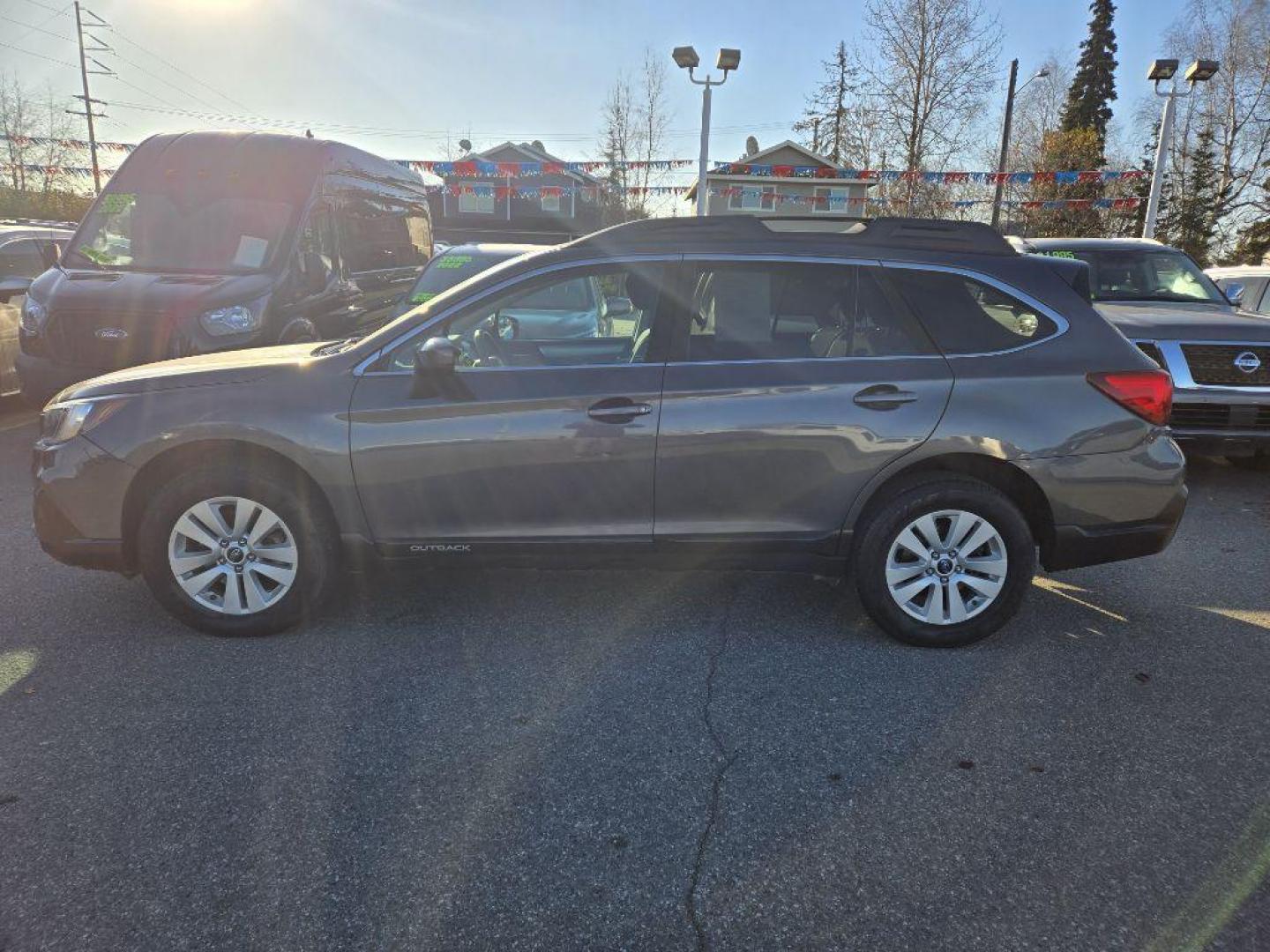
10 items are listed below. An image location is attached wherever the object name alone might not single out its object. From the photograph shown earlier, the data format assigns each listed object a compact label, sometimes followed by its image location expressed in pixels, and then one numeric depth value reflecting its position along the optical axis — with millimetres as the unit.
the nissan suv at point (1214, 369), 6391
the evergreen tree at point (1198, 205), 34594
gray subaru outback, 3551
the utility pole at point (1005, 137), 25641
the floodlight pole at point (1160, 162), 14528
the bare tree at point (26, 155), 30153
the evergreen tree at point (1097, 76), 46750
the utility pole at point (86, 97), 44312
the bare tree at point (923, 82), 22141
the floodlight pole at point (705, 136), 17406
